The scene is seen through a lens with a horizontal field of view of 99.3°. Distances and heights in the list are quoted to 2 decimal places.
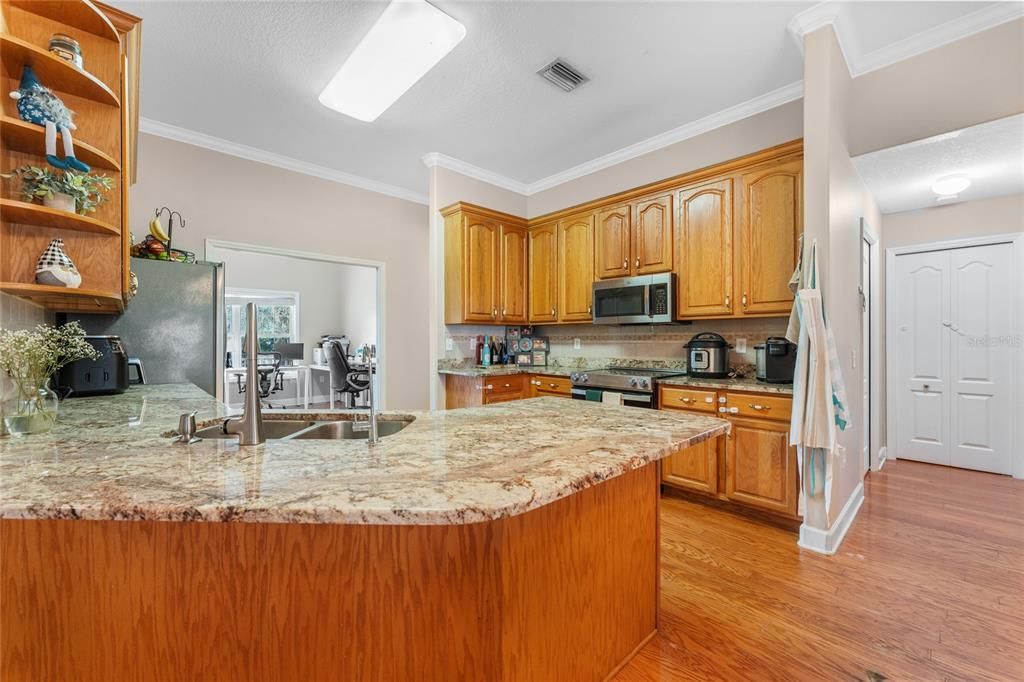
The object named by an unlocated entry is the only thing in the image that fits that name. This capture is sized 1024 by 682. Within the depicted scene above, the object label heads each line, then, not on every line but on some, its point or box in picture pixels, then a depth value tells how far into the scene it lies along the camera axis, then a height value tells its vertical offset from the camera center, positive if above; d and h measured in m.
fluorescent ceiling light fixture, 2.19 +1.62
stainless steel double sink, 1.50 -0.30
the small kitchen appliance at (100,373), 2.17 -0.14
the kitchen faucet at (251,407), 1.11 -0.17
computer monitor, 7.84 -0.14
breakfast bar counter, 0.89 -0.50
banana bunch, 3.01 +0.78
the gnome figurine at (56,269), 1.51 +0.27
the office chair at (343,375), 5.47 -0.42
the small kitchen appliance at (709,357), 3.12 -0.12
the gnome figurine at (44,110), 1.41 +0.77
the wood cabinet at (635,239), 3.44 +0.85
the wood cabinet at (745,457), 2.52 -0.72
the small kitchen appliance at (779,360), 2.71 -0.13
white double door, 3.57 -0.16
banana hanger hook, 3.22 +0.95
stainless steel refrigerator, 2.73 +0.14
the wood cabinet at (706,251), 3.09 +0.66
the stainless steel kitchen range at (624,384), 3.05 -0.32
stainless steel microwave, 3.36 +0.33
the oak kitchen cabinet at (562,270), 4.03 +0.70
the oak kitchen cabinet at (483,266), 4.00 +0.73
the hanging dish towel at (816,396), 2.20 -0.29
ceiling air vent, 2.63 +1.66
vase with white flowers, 1.17 -0.09
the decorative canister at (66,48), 1.48 +1.03
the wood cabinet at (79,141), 1.44 +0.69
